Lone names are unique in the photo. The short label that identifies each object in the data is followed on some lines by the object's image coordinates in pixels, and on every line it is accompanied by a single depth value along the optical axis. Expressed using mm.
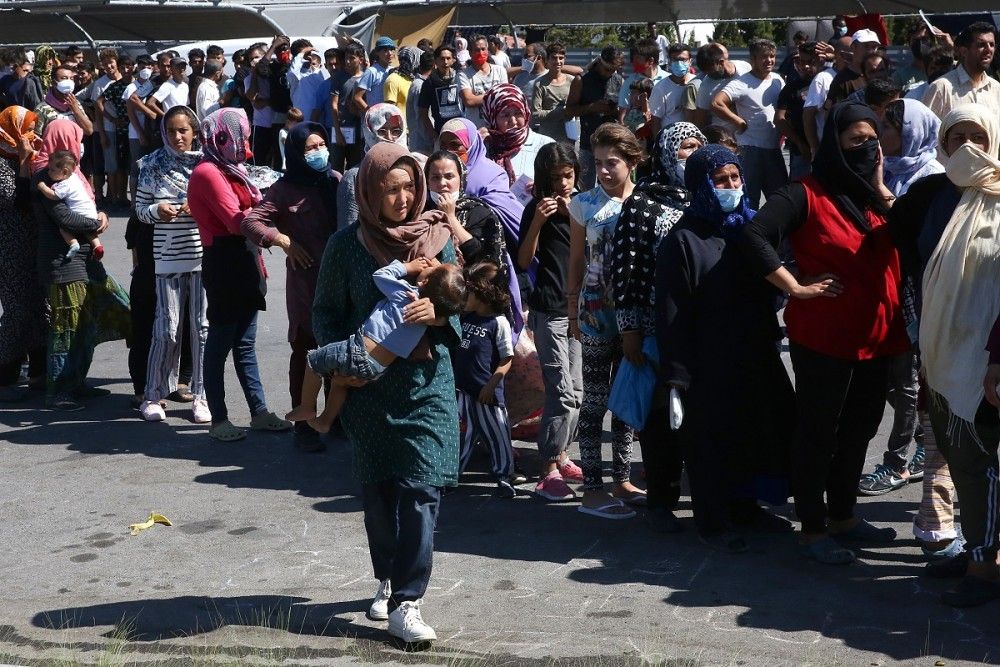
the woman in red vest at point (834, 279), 5277
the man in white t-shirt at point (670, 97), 13055
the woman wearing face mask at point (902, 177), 6344
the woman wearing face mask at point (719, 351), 5516
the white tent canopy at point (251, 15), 22062
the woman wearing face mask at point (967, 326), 4855
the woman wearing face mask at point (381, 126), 7239
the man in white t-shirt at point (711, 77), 12414
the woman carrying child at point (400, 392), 4695
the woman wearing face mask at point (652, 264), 5848
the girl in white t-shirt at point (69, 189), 8305
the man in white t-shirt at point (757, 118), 12375
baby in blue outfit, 4594
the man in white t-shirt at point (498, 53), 17547
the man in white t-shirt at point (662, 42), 18914
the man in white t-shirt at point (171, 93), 18141
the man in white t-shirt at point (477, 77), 15492
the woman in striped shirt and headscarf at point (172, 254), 7977
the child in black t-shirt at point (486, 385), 6484
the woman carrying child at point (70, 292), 8430
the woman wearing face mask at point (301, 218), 7215
